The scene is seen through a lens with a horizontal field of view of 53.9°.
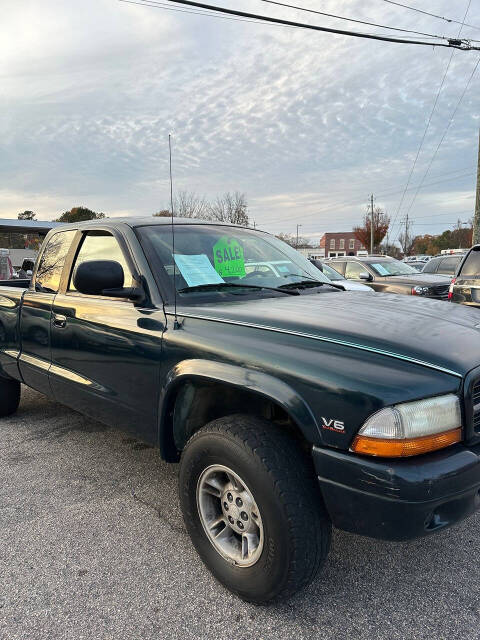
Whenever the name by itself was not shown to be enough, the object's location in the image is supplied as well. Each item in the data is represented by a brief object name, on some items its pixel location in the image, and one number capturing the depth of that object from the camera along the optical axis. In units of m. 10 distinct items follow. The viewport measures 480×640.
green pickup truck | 1.71
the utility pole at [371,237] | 54.75
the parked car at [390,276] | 9.31
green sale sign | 2.94
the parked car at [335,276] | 7.84
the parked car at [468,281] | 5.74
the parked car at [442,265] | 12.23
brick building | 96.19
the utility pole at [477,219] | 13.81
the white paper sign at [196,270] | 2.74
